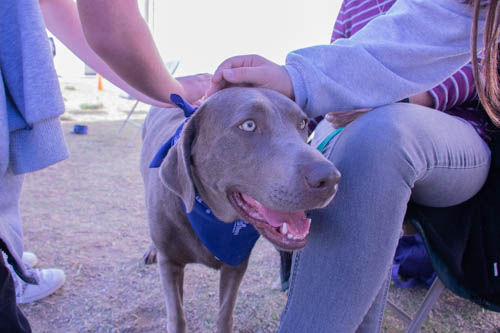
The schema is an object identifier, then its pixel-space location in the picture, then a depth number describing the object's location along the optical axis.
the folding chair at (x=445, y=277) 1.60
